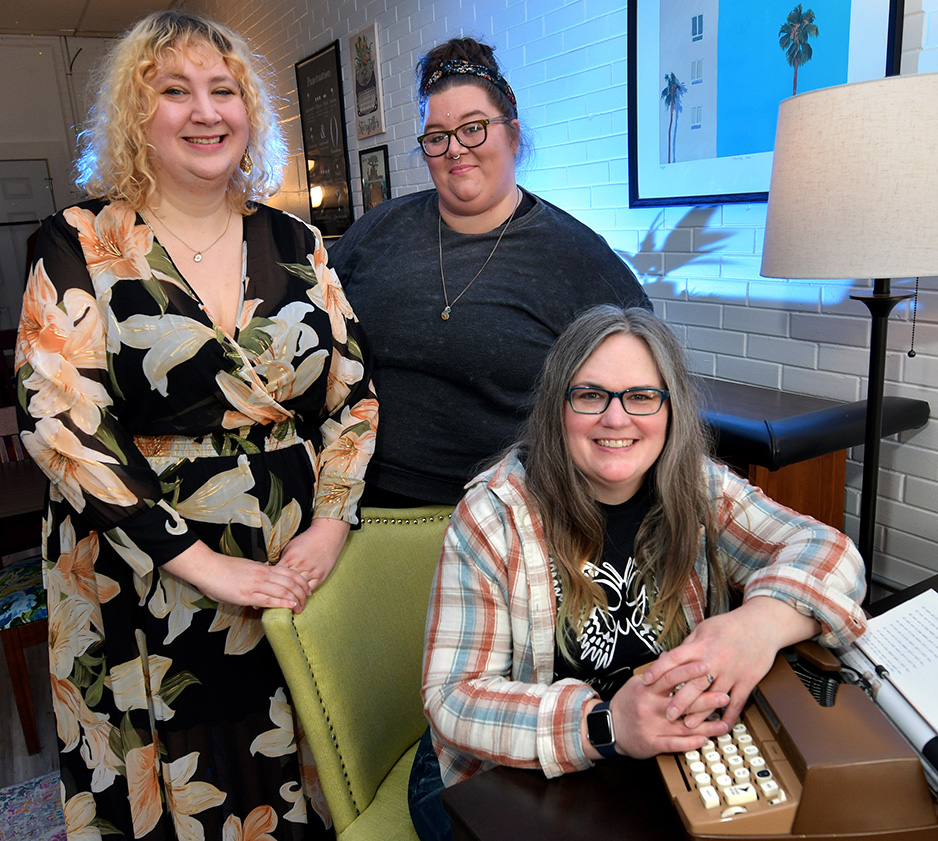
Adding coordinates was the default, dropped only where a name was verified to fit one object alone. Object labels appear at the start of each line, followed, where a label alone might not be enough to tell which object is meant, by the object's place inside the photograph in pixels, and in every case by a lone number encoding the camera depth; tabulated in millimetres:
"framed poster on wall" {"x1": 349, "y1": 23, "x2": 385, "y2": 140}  4184
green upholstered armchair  1176
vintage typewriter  745
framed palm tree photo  1872
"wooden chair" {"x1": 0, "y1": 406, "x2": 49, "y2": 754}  2447
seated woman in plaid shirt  1017
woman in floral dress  1325
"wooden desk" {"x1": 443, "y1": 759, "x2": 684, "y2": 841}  808
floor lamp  1268
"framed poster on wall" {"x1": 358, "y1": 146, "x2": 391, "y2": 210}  4324
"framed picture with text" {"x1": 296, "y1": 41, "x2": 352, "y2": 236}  4738
